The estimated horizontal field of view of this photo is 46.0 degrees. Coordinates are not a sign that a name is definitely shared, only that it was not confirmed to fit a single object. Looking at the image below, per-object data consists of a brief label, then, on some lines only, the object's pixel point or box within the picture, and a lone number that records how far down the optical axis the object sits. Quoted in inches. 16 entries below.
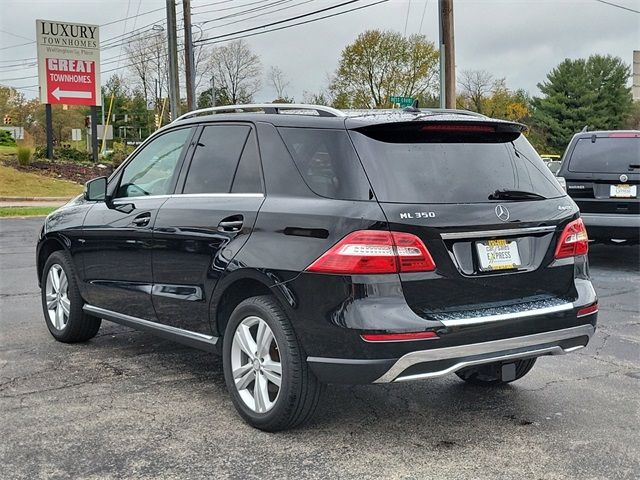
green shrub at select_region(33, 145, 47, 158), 1400.1
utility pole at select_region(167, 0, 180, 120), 938.1
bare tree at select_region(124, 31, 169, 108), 2335.1
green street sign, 812.3
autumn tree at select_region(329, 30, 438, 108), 2400.3
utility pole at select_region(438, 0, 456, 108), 751.1
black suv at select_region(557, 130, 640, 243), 391.5
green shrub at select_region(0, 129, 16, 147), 2266.1
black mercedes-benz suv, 143.8
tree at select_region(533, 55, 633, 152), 2620.6
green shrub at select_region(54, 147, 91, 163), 1455.5
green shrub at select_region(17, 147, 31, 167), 1254.3
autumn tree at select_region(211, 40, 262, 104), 2539.4
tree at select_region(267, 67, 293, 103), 2233.3
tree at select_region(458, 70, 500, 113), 2805.1
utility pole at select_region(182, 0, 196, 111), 1024.3
